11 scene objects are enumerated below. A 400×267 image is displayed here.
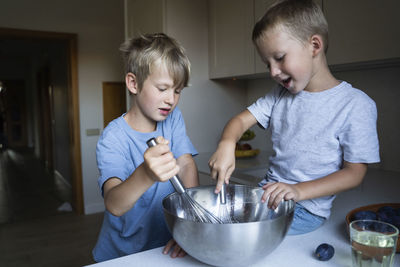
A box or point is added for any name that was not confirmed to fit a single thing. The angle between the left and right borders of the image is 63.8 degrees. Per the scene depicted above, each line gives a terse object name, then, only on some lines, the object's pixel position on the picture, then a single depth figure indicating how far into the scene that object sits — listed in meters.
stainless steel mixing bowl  0.52
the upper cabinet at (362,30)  1.18
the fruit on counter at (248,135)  2.06
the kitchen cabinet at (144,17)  2.06
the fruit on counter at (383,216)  0.71
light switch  3.38
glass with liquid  0.54
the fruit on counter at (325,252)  0.60
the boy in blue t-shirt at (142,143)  0.80
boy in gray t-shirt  0.73
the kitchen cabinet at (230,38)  1.87
